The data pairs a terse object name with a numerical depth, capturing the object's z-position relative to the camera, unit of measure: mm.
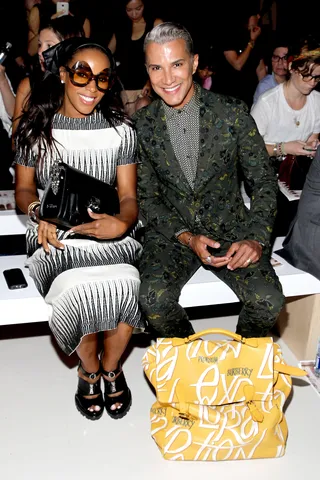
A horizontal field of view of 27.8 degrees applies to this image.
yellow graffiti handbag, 2061
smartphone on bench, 2396
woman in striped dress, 2195
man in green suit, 2250
